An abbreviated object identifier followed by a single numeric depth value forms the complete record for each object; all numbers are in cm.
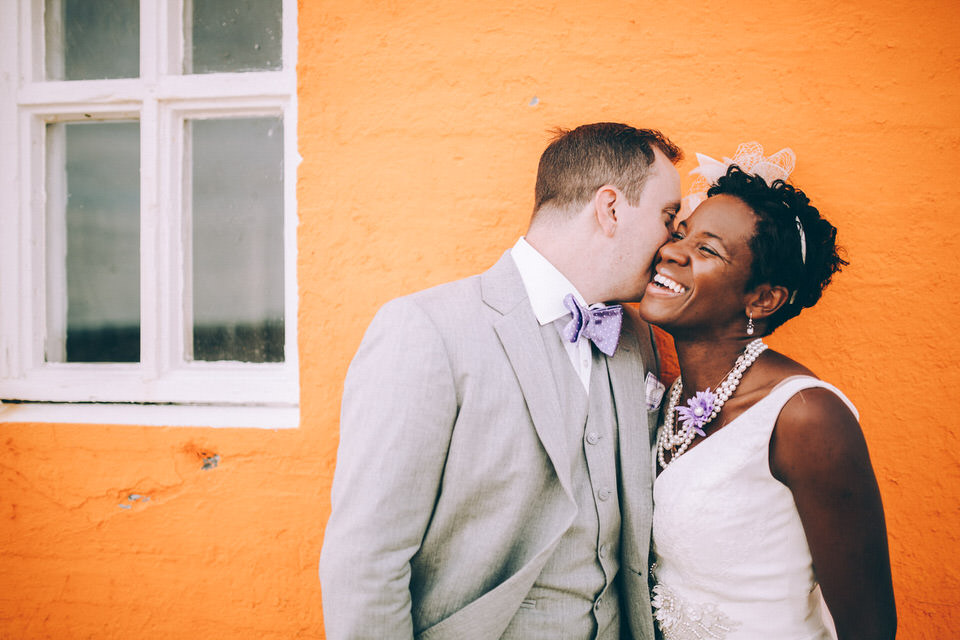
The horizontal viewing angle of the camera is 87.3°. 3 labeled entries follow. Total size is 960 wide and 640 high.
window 216
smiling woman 139
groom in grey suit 132
